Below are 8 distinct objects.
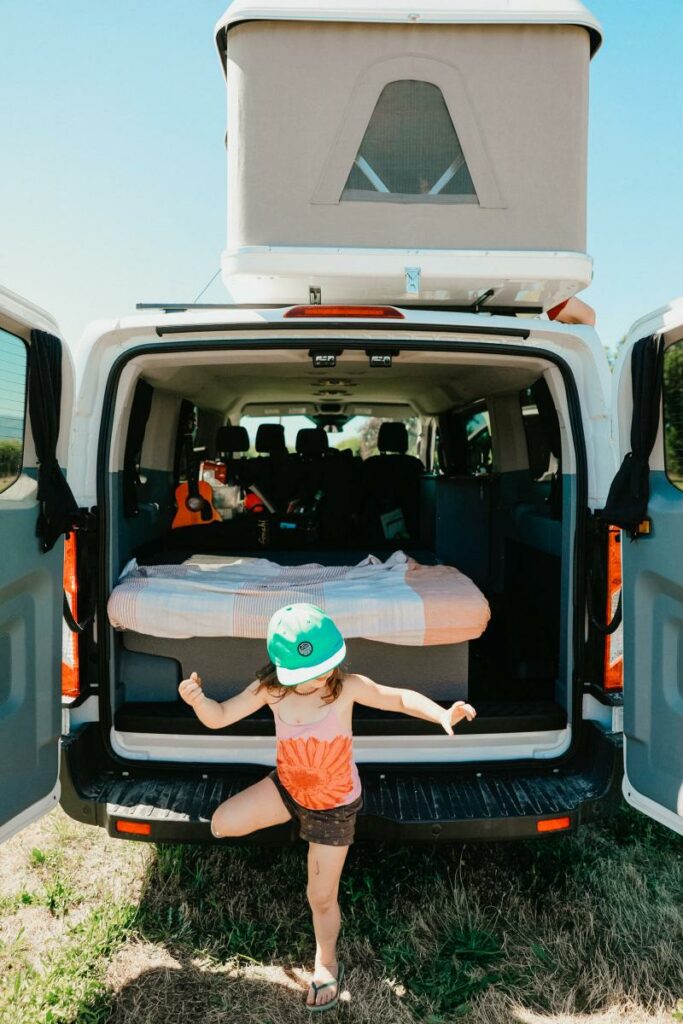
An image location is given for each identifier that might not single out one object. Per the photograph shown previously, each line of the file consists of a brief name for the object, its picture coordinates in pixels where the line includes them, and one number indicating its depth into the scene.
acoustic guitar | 4.71
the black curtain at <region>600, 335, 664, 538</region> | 2.44
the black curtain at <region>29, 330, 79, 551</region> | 2.40
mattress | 2.70
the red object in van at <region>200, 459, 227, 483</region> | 5.23
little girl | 2.24
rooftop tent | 2.73
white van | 2.40
